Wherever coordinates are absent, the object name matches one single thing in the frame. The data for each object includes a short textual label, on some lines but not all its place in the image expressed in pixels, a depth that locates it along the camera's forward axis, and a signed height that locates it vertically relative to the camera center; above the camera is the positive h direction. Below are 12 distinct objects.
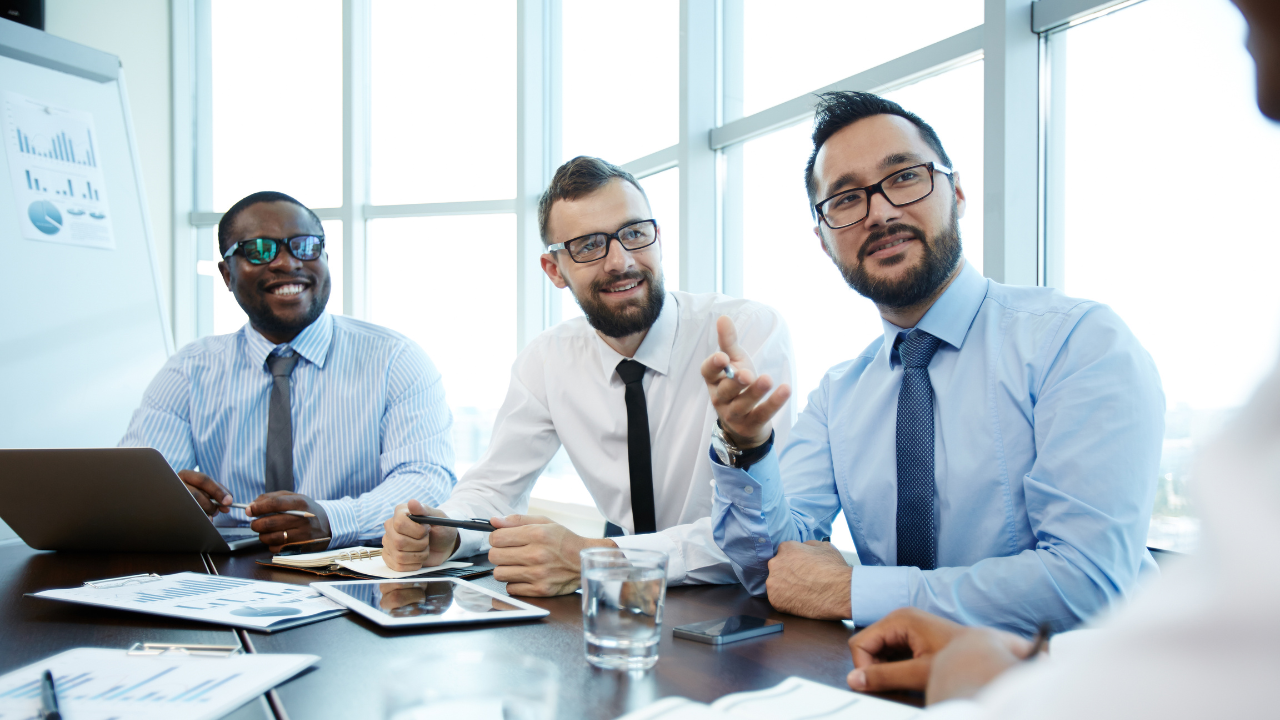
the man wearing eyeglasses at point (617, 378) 2.09 -0.06
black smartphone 0.98 -0.36
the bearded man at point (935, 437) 1.20 -0.15
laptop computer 1.65 -0.33
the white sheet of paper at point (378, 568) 1.50 -0.42
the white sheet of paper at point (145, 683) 0.74 -0.34
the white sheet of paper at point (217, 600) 1.12 -0.38
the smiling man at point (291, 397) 2.39 -0.13
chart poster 2.99 +0.72
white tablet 1.09 -0.37
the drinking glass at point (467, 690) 0.68 -0.32
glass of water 0.89 -0.29
